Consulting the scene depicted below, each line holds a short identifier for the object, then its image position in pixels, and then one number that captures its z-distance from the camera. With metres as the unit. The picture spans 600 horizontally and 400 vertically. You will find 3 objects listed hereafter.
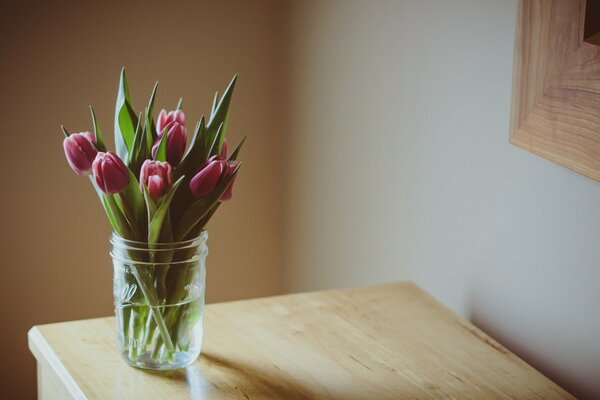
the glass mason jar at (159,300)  1.21
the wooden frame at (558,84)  1.20
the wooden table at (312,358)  1.23
